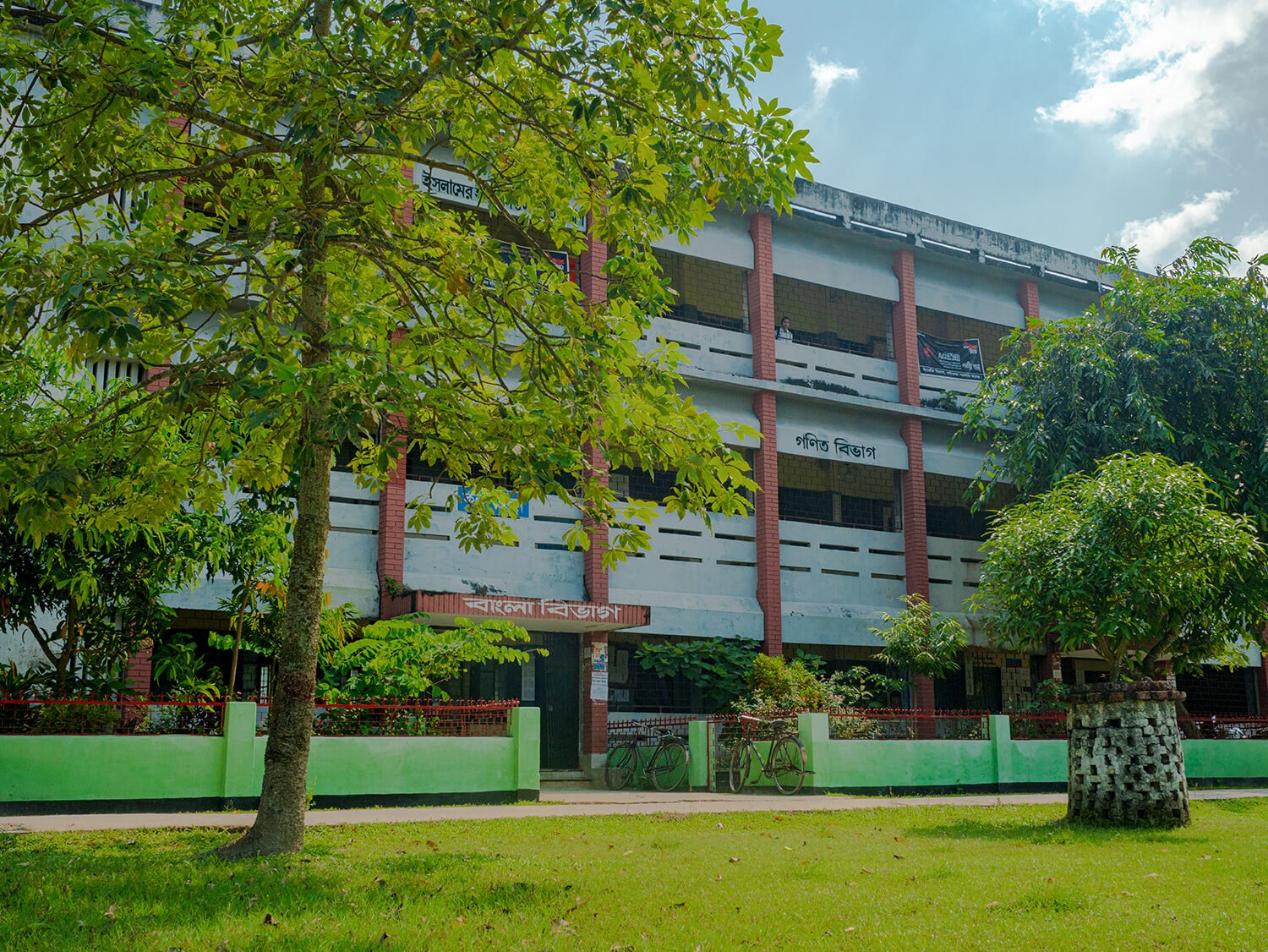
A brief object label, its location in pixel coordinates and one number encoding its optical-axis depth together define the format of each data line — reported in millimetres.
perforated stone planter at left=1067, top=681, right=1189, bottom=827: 11273
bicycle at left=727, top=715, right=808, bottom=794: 16500
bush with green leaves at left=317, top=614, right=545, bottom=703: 14453
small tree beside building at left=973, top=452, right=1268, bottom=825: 11414
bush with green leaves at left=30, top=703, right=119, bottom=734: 11930
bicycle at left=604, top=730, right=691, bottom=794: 18359
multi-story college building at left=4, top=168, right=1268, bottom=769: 20094
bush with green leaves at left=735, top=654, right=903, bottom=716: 18688
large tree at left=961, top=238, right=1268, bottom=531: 21531
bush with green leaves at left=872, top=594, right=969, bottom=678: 21506
